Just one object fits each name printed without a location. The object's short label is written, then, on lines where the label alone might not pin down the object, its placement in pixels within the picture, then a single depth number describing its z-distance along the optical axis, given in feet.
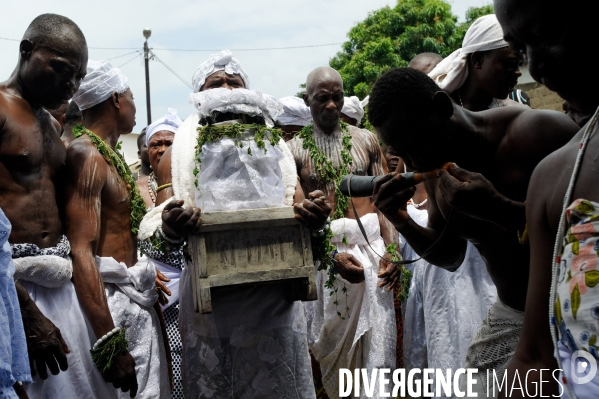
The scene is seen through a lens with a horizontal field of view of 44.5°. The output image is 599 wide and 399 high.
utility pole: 84.74
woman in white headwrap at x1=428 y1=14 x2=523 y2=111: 15.21
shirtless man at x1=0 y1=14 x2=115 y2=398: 12.05
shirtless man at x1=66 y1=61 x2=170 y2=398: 13.12
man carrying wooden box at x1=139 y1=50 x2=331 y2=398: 13.03
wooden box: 12.62
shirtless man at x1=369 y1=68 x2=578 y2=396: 9.77
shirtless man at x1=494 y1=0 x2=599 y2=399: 6.01
